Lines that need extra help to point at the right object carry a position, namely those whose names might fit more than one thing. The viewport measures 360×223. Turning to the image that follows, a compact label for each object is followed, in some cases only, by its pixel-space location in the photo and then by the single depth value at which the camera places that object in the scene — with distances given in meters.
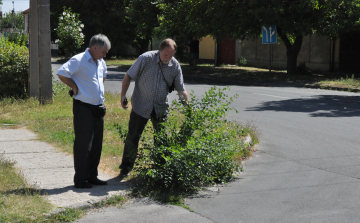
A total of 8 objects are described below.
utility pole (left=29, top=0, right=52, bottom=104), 11.81
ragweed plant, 5.29
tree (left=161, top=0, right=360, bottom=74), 20.45
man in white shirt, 5.22
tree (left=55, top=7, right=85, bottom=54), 21.53
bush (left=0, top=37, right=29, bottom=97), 12.75
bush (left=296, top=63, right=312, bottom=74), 24.44
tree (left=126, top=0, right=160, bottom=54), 31.27
